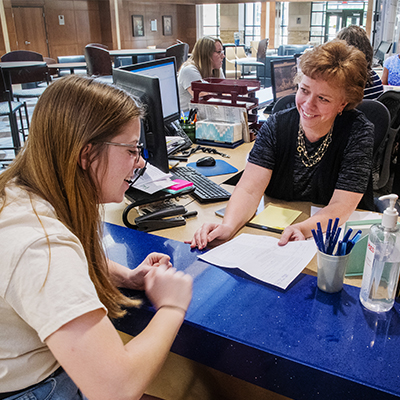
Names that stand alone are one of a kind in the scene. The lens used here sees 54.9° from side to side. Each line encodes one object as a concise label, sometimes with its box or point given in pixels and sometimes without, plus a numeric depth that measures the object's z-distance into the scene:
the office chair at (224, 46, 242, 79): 9.59
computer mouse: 2.01
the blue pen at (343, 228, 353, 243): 0.95
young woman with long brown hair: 0.65
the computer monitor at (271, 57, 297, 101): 3.05
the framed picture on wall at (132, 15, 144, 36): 10.81
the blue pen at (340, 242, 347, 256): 0.95
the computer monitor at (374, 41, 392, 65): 6.66
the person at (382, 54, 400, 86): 4.18
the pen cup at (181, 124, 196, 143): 2.44
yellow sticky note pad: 1.38
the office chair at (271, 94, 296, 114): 2.13
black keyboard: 1.59
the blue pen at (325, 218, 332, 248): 0.96
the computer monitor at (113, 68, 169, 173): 1.48
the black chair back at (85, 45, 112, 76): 6.10
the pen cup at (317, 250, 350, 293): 0.95
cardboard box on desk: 2.40
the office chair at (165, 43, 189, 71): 6.17
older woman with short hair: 1.41
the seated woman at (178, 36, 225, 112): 3.79
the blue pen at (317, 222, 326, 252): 0.96
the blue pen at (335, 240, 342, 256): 0.95
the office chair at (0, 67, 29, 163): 4.03
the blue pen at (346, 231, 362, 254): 0.94
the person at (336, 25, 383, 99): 2.58
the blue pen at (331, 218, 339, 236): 0.94
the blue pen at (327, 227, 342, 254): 0.96
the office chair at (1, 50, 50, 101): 4.92
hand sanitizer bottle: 0.87
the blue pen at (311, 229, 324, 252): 0.96
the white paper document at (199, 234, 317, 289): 1.04
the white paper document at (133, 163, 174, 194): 1.55
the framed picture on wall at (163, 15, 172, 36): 11.93
